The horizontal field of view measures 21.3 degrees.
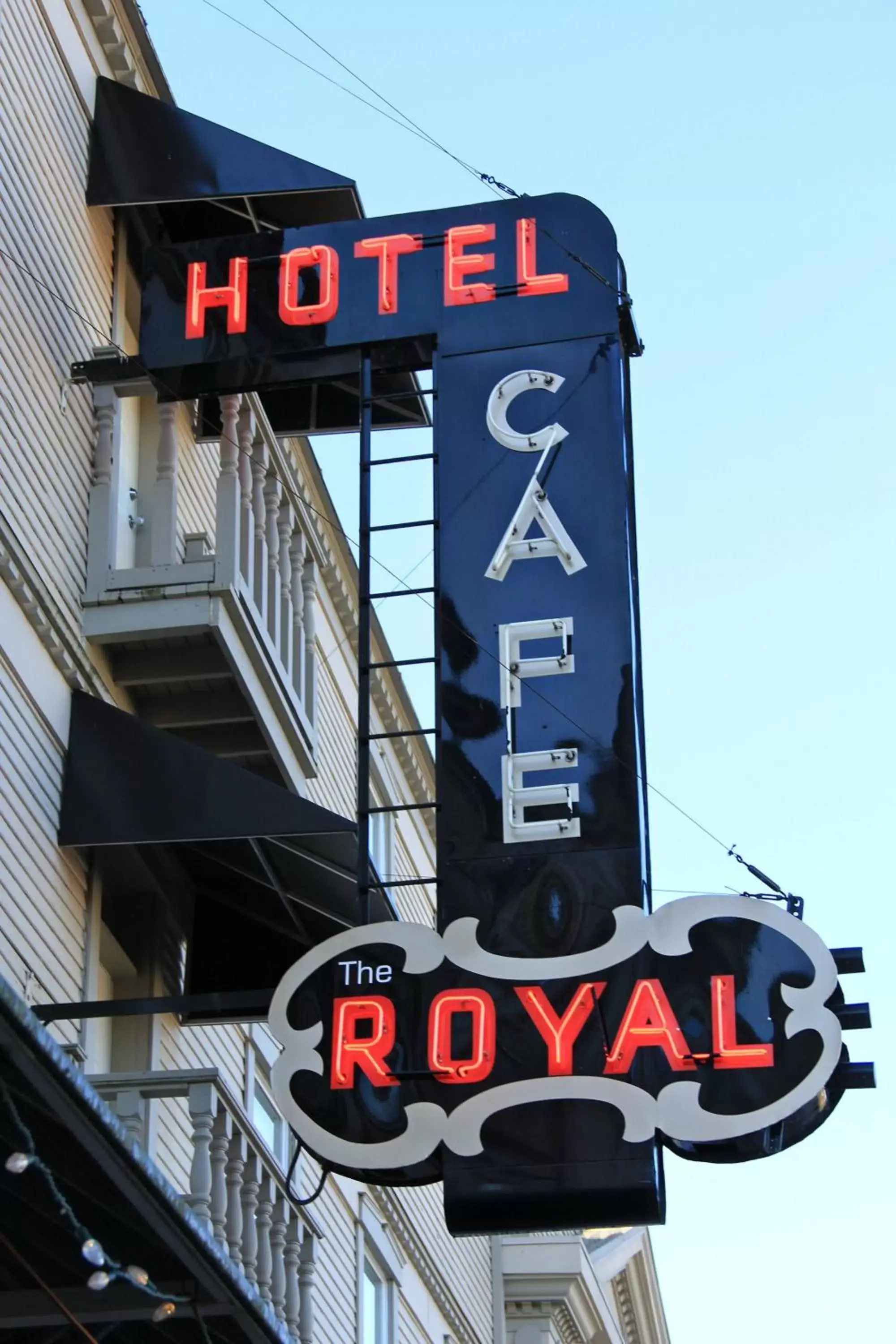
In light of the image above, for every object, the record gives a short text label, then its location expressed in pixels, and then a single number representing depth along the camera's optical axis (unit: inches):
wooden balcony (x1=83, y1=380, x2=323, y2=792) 606.2
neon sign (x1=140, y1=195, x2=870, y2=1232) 510.9
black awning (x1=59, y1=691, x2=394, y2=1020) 576.1
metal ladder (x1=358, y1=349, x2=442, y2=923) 557.0
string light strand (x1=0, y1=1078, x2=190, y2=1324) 352.8
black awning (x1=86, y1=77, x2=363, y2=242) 654.5
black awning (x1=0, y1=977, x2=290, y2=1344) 361.1
